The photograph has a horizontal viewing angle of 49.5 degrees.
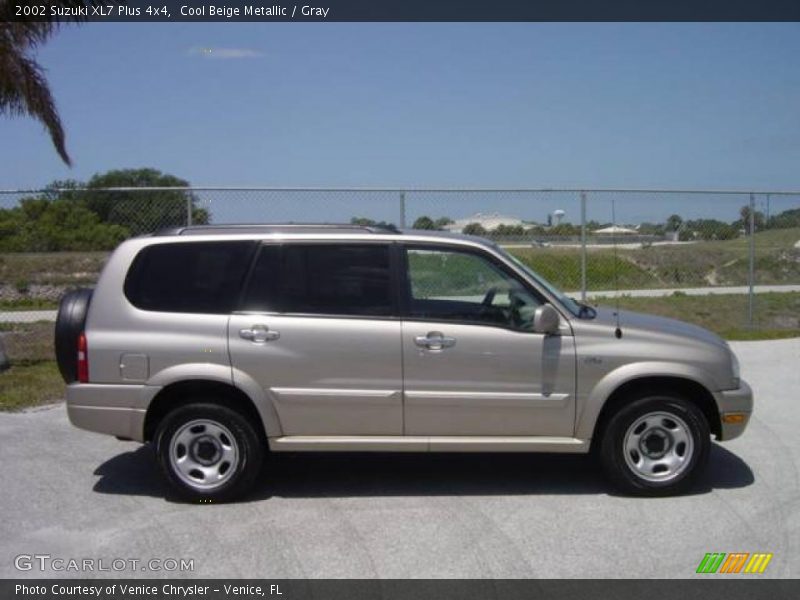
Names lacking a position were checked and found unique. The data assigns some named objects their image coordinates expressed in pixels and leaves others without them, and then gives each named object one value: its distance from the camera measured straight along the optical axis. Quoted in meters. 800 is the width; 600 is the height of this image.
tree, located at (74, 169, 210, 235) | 11.12
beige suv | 5.79
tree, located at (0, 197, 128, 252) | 11.17
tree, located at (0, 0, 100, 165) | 9.93
